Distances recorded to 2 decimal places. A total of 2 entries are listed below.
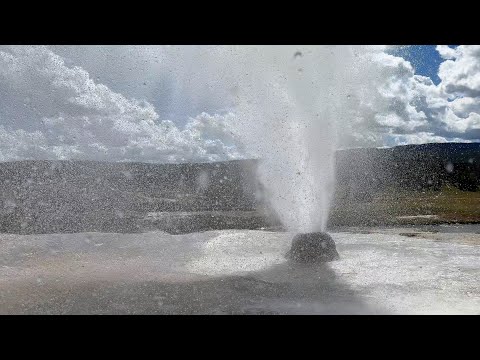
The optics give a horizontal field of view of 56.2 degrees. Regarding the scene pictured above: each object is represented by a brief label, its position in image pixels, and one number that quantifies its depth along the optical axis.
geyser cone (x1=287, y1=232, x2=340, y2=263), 10.77
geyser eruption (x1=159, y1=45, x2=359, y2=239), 13.43
